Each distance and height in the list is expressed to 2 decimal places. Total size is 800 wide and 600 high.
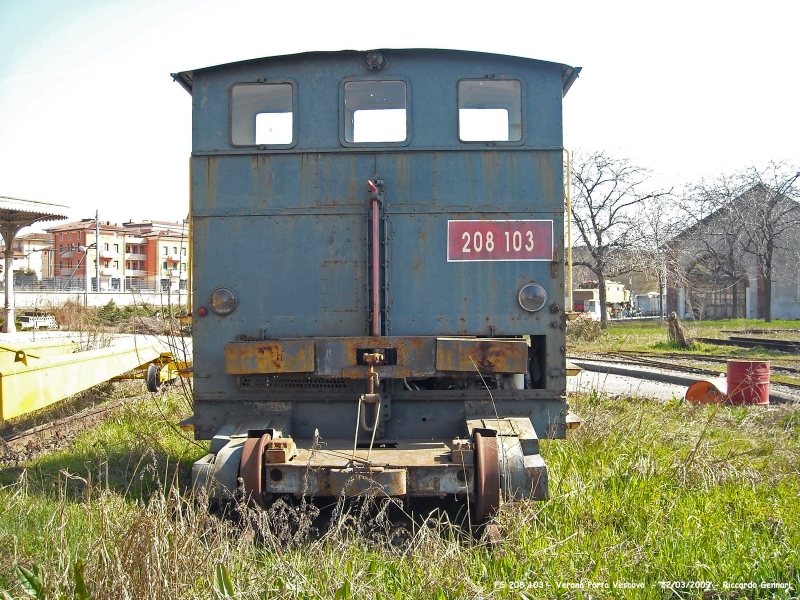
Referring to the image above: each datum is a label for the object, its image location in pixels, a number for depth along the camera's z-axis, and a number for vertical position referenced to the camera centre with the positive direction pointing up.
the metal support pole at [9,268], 19.34 +1.18
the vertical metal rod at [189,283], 5.57 +0.20
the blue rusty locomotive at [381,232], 5.45 +0.60
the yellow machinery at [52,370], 7.03 -0.76
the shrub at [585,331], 25.70 -0.96
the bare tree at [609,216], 34.28 +4.57
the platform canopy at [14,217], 18.80 +2.61
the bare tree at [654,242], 33.19 +3.17
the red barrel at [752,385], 10.34 -1.22
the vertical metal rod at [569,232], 5.27 +0.57
